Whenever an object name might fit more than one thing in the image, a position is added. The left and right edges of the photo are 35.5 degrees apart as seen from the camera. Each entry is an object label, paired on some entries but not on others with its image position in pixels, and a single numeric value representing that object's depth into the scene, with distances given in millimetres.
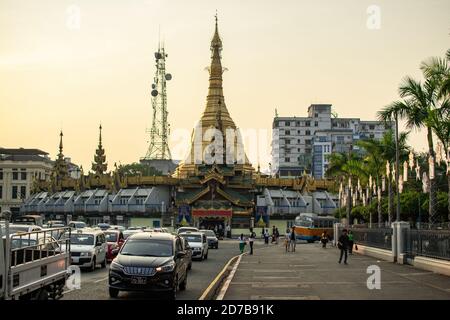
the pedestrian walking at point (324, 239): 52194
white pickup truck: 10891
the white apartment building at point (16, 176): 134250
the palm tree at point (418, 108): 33031
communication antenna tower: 138875
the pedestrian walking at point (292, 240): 47281
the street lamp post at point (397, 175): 36547
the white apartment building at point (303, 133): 142250
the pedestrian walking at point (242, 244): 45138
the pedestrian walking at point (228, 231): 83469
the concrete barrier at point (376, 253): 33628
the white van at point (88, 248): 25734
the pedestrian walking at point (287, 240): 47375
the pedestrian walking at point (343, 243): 31375
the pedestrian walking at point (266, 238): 64875
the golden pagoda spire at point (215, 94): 102438
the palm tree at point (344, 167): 58156
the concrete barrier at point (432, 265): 24062
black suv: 16547
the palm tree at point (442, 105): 28650
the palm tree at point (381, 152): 46875
